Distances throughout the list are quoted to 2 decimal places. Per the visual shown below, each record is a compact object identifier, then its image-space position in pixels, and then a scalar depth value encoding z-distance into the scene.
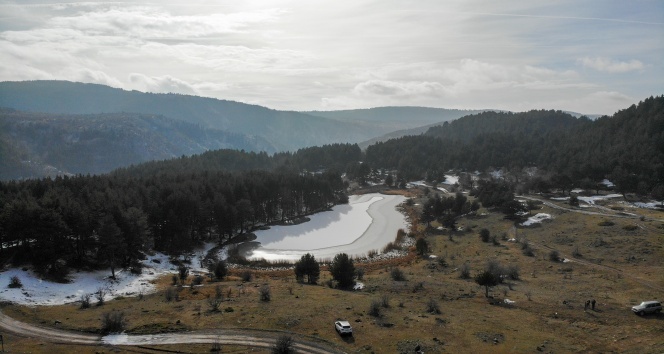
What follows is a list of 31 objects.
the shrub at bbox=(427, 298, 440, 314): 45.52
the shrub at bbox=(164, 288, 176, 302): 51.50
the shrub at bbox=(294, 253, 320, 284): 63.66
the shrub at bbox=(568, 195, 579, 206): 115.75
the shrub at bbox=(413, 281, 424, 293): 56.14
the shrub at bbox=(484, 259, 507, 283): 59.66
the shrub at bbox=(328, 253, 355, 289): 59.78
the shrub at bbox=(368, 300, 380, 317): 44.31
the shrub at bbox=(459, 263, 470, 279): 65.25
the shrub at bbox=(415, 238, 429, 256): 86.06
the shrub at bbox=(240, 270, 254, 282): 65.11
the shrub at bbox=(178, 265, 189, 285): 64.19
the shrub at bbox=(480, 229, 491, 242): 93.25
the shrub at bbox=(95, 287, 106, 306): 51.90
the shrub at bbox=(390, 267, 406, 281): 63.56
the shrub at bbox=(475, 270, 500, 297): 52.00
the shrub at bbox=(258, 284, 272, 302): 49.72
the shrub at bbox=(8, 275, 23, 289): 53.69
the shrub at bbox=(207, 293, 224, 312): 46.22
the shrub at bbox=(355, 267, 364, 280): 66.56
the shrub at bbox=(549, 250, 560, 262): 72.94
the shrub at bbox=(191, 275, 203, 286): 61.62
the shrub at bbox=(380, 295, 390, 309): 47.12
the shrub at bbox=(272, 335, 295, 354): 34.06
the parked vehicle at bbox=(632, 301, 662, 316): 42.47
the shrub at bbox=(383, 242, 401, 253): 95.86
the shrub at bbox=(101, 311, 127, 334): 40.16
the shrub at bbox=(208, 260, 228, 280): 65.19
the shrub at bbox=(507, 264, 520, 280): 63.34
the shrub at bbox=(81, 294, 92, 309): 49.62
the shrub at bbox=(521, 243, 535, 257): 78.06
